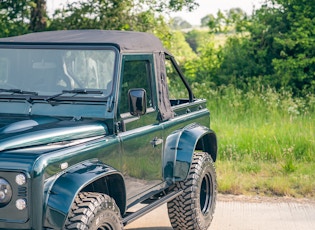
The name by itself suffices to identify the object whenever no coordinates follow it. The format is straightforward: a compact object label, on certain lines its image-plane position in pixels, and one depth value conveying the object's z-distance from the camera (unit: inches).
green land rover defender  157.3
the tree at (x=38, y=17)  651.3
